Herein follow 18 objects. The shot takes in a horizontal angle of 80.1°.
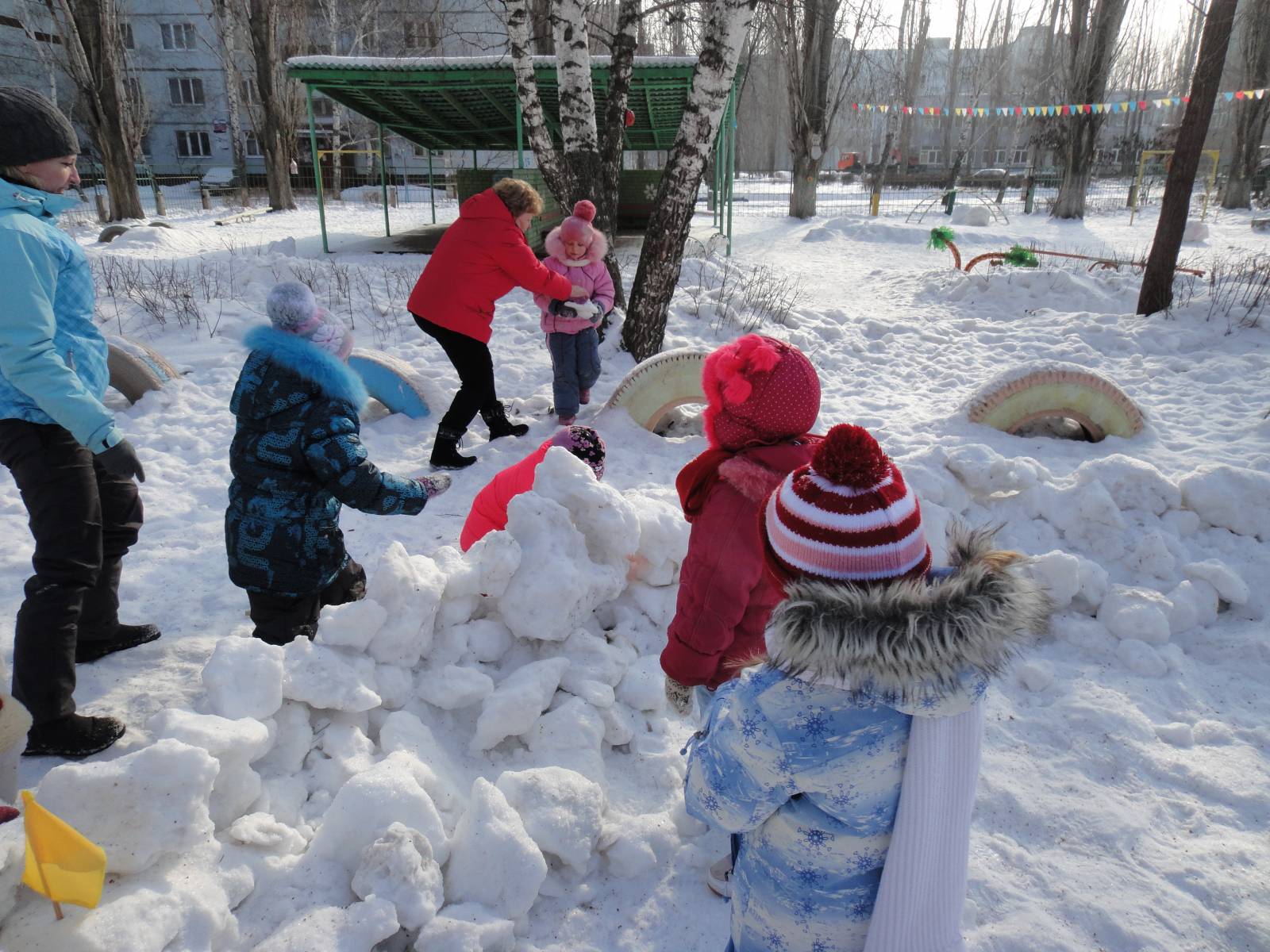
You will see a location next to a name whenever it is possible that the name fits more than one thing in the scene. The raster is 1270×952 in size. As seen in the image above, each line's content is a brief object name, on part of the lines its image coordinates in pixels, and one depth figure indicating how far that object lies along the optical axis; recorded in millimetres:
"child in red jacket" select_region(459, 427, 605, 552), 2949
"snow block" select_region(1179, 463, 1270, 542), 3541
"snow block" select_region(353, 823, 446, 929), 1688
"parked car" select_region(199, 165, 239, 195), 28650
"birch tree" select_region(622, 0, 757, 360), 5363
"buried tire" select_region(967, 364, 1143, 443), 4480
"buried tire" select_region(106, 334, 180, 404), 4844
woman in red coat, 4254
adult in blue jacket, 1901
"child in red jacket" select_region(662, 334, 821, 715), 1770
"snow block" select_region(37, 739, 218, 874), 1548
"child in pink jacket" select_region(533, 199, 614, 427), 4660
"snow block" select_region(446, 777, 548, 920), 1779
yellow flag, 1335
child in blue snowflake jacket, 1074
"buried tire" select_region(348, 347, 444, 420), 4934
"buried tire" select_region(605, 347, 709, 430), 4586
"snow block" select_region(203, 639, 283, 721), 2008
